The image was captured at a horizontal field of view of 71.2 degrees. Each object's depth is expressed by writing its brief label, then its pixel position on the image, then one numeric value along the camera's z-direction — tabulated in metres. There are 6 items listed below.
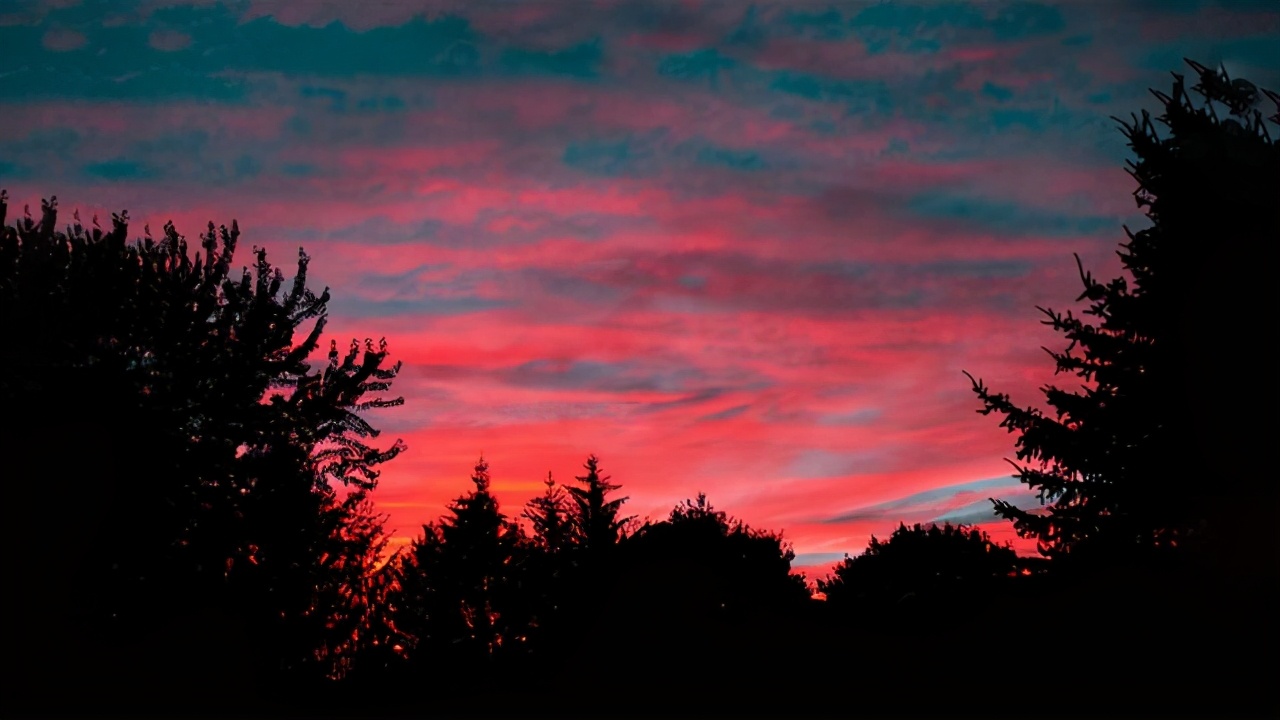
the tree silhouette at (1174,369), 19.83
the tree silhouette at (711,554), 63.34
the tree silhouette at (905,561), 64.94
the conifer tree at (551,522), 56.59
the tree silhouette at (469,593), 48.03
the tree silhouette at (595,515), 56.94
